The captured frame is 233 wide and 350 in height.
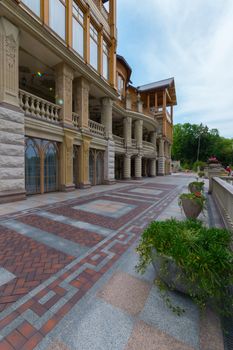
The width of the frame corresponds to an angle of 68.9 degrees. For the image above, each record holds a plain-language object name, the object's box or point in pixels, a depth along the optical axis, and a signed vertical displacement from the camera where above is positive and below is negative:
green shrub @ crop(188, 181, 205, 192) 7.61 -0.71
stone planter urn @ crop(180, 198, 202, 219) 5.39 -1.20
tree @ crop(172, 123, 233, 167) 55.75 +8.51
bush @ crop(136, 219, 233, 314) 1.86 -1.04
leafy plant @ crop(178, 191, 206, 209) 5.37 -0.88
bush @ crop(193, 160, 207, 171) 42.60 +1.29
